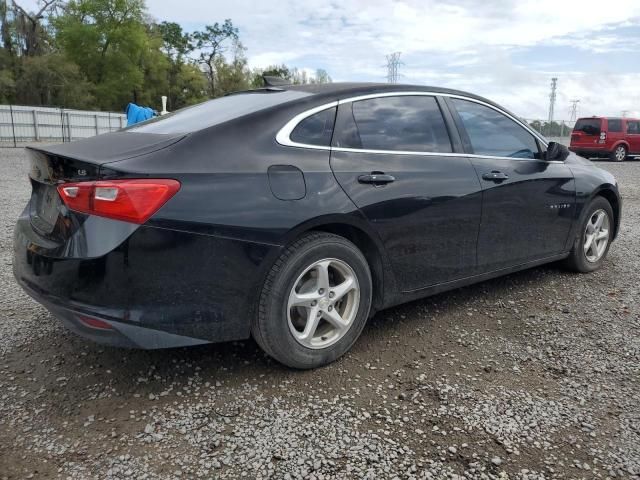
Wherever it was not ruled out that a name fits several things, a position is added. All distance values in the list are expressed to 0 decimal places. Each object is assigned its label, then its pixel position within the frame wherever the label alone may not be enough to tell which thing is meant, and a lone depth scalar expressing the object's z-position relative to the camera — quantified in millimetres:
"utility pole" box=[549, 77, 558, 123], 53875
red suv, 21625
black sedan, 2412
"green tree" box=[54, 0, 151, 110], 54938
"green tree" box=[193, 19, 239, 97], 71925
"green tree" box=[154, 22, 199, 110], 65750
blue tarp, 10602
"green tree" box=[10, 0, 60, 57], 51097
